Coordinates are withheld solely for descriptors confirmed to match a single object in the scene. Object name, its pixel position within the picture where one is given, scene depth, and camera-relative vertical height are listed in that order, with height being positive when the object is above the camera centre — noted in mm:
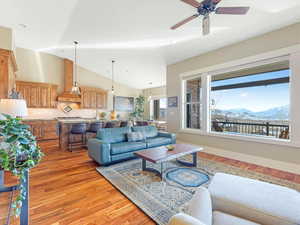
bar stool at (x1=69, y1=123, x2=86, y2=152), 4535 -745
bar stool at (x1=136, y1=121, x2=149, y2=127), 6925 -529
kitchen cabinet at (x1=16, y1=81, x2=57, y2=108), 5609 +712
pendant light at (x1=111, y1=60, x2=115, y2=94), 6244 +1981
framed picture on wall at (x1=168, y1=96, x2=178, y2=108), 5367 +372
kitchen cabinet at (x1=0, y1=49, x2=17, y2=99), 3566 +962
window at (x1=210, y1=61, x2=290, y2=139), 4559 +408
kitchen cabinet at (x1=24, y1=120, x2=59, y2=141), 5637 -695
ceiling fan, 2055 +1511
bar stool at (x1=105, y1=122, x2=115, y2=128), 5253 -481
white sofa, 1034 -716
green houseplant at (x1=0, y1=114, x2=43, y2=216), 1020 -275
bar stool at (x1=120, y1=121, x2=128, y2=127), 5617 -436
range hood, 6621 +1318
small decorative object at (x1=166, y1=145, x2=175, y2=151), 3017 -741
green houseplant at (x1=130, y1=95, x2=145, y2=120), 8492 +130
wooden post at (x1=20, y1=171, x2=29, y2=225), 1266 -876
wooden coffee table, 2559 -783
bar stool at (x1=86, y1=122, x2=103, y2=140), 4887 -518
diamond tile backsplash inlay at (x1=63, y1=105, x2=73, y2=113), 6829 +107
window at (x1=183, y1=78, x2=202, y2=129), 5012 +283
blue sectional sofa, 3166 -786
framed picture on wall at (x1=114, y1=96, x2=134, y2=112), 8418 +463
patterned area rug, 1876 -1205
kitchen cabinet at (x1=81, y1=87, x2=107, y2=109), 6983 +662
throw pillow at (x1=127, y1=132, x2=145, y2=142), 3807 -653
